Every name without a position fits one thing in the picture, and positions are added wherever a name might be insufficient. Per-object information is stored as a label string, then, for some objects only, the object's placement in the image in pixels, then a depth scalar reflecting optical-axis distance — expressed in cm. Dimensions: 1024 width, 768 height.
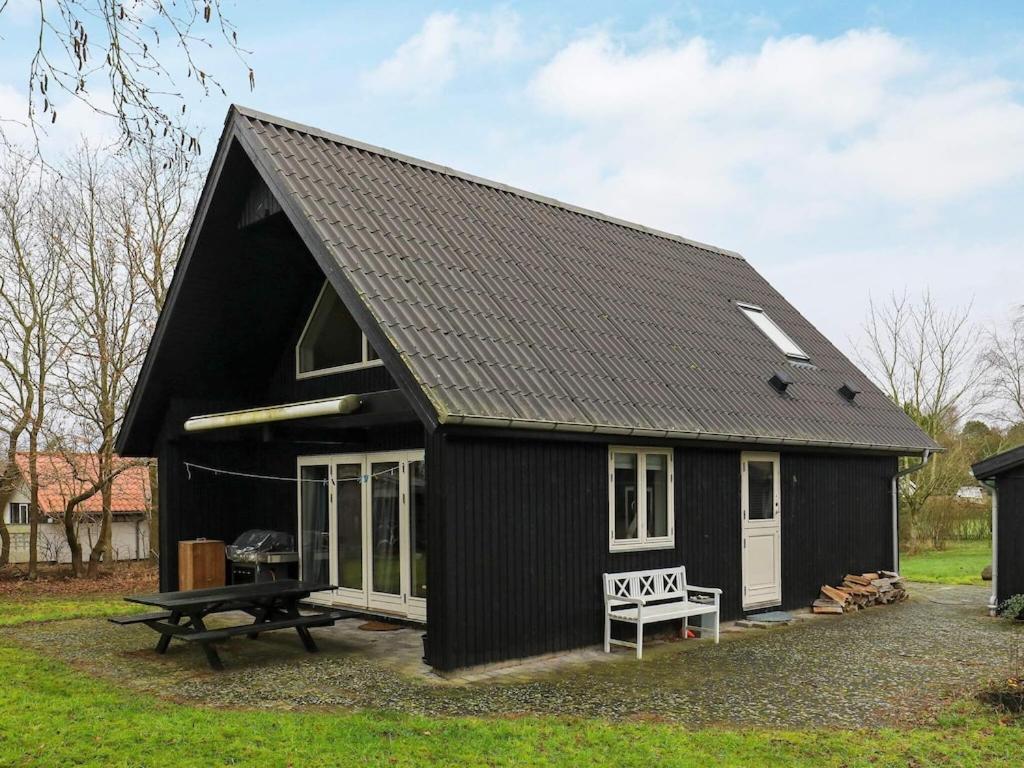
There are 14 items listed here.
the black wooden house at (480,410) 886
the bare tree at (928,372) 2602
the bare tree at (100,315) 1922
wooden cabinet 1266
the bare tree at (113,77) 384
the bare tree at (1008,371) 3036
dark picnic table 873
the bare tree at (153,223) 1977
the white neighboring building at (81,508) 1923
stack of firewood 1279
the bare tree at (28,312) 1875
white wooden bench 964
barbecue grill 1230
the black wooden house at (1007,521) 1207
